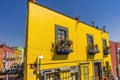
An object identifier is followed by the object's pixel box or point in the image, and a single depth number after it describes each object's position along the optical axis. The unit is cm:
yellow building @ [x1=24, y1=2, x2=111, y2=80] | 536
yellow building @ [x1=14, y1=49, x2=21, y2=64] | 2159
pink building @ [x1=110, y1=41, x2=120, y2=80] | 1207
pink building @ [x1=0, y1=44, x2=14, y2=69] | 1689
